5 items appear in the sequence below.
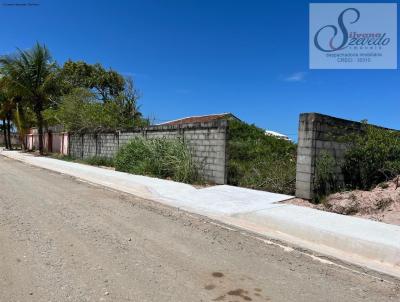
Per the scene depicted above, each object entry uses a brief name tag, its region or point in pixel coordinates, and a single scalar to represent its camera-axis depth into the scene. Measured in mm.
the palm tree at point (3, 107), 40594
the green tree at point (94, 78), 49156
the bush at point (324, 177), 10709
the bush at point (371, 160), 10945
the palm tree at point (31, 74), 29719
